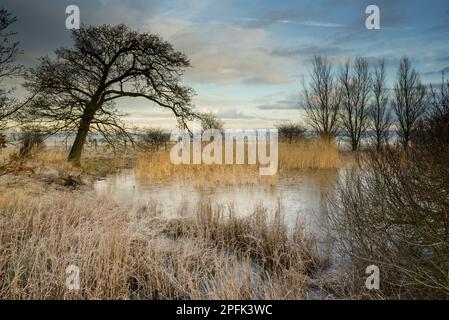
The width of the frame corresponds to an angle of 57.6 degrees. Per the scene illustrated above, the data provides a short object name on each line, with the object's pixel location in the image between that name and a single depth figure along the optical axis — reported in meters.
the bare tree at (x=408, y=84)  12.23
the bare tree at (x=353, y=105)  18.59
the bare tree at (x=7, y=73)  6.55
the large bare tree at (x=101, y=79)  14.27
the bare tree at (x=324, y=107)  21.68
